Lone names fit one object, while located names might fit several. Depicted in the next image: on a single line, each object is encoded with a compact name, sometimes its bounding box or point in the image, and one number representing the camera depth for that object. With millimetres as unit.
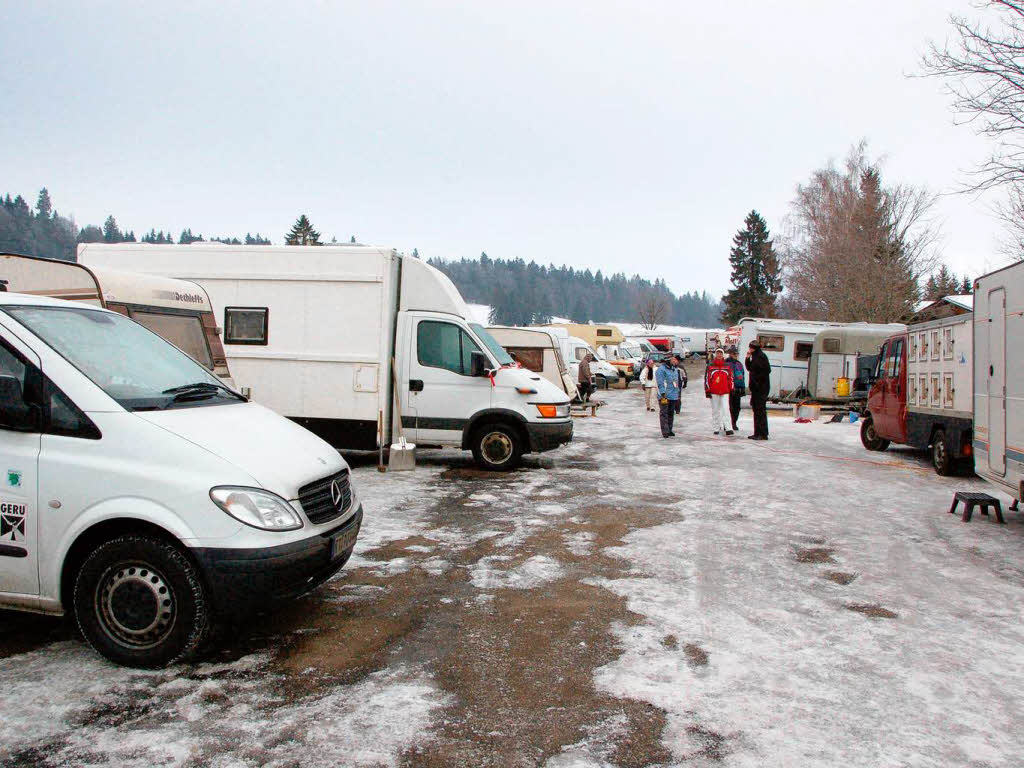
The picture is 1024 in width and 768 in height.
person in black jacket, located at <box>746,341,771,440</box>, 15219
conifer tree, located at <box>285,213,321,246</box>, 75875
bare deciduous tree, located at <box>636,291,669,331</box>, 99600
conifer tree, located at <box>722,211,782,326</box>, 73625
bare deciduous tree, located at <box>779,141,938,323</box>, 37969
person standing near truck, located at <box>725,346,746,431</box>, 16156
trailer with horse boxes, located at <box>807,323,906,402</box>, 23969
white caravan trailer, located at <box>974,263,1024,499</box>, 7461
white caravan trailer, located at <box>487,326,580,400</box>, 19438
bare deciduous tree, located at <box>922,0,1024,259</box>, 13992
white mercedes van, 3740
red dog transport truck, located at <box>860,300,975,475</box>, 10672
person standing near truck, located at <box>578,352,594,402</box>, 23766
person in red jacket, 15555
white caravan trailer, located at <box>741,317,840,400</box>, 26578
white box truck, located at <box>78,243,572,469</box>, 10500
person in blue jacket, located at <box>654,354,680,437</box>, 15031
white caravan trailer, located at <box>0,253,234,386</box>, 7145
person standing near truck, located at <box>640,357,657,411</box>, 23630
